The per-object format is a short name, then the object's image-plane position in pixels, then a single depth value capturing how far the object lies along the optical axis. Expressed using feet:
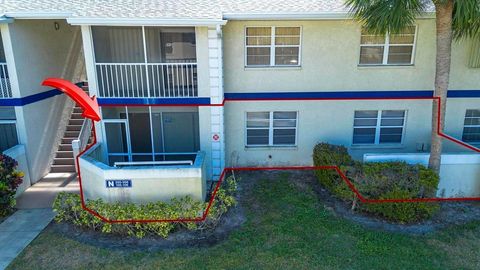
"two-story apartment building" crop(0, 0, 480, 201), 34.37
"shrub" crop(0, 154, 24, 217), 30.01
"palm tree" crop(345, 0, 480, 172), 26.16
